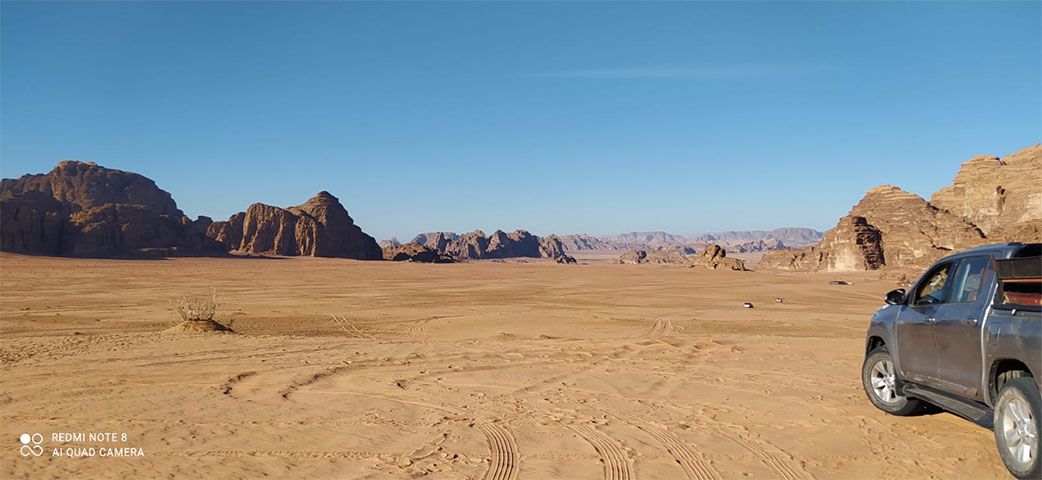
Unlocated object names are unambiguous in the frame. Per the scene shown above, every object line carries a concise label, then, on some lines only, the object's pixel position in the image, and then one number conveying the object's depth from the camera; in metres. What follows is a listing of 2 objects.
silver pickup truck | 5.00
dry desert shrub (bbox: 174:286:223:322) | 16.06
